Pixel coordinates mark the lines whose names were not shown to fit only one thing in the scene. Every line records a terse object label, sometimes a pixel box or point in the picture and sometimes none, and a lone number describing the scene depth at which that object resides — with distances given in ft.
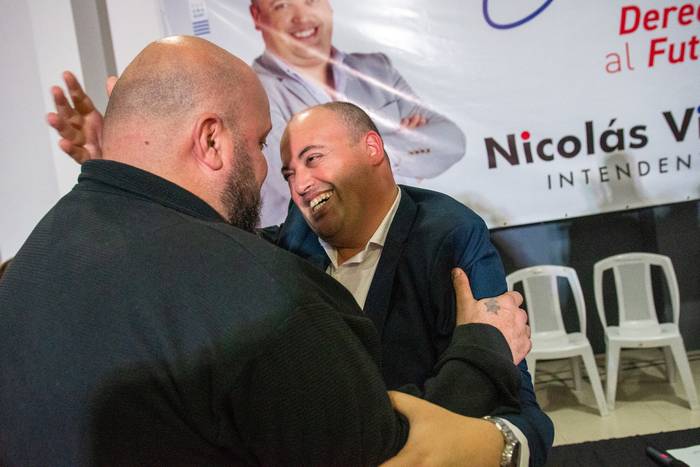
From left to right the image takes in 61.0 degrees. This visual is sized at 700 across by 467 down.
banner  10.82
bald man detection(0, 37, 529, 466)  2.24
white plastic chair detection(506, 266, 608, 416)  12.38
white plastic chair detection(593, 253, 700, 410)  12.02
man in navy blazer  4.33
